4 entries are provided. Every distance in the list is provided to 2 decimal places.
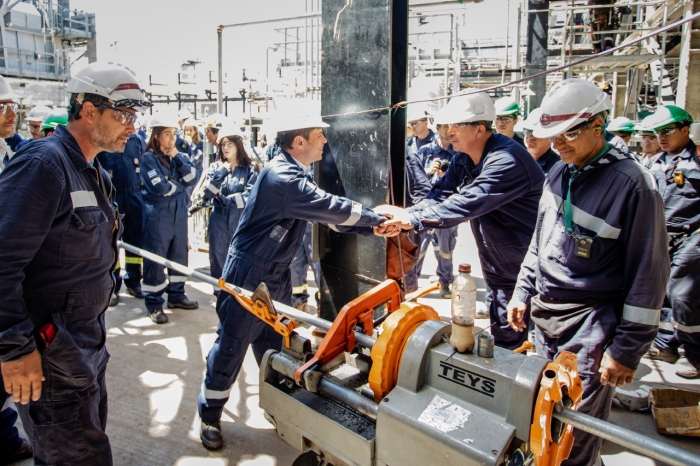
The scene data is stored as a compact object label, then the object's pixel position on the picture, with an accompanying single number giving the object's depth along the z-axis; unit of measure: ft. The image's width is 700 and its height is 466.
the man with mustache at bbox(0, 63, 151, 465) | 6.15
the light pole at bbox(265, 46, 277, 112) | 37.41
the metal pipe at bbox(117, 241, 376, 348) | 6.19
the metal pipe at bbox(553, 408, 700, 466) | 4.26
